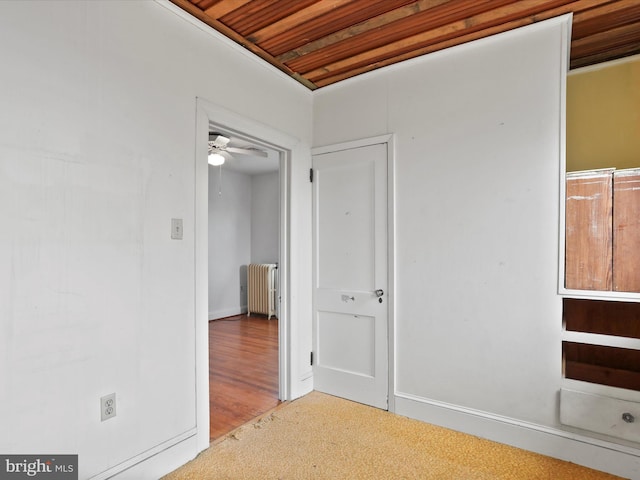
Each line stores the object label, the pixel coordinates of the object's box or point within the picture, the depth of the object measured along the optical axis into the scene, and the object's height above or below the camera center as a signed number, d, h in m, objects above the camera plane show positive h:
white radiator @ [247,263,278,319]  5.95 -0.86
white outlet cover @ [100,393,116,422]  1.65 -0.80
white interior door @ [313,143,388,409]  2.66 -0.28
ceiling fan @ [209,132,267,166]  3.58 +1.01
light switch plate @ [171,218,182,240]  1.95 +0.06
